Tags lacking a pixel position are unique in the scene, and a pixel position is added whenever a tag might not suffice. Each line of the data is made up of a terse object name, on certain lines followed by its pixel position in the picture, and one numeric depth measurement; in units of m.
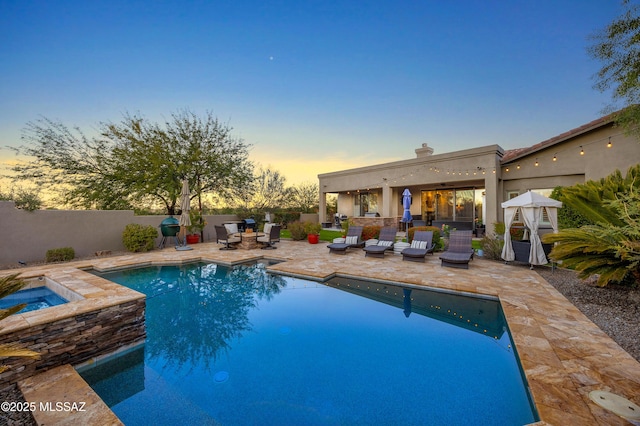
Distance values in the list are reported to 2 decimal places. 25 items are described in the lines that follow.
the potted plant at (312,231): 14.08
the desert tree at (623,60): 8.01
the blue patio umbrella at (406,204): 13.24
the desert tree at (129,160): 12.98
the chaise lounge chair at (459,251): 8.17
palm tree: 4.36
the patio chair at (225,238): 12.34
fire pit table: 12.52
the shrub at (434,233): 10.58
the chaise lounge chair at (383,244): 9.99
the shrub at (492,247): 9.31
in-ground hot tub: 5.62
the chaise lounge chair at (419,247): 9.14
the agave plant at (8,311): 1.75
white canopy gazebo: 7.93
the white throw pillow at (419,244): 9.61
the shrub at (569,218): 8.77
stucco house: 10.54
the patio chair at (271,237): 12.59
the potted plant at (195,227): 14.10
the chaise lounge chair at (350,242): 10.77
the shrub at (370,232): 12.50
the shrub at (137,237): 11.41
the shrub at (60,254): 9.41
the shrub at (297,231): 15.19
